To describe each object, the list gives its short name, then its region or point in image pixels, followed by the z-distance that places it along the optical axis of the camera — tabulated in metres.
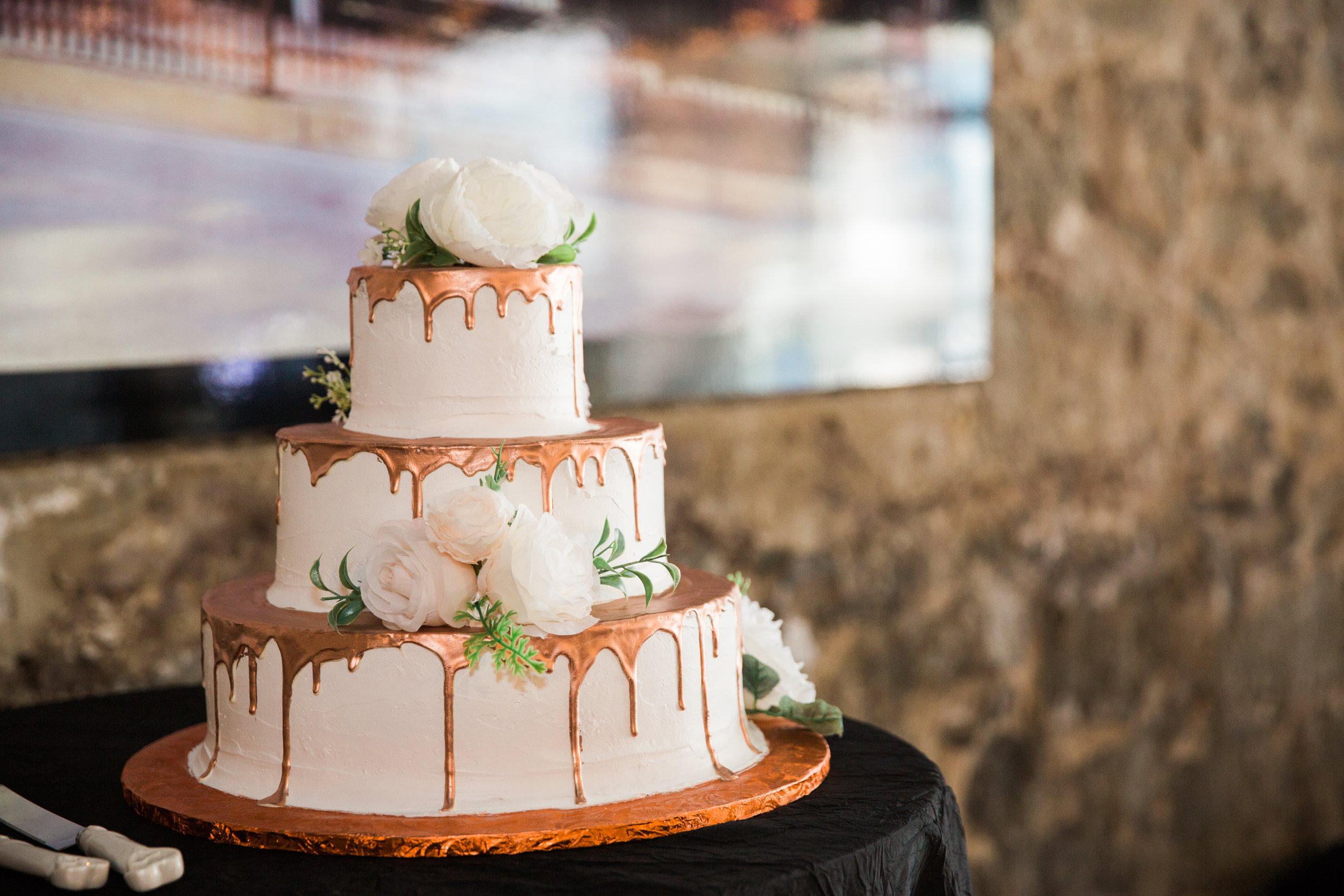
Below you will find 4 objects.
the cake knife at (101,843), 1.08
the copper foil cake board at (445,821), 1.16
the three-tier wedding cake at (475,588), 1.22
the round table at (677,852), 1.09
